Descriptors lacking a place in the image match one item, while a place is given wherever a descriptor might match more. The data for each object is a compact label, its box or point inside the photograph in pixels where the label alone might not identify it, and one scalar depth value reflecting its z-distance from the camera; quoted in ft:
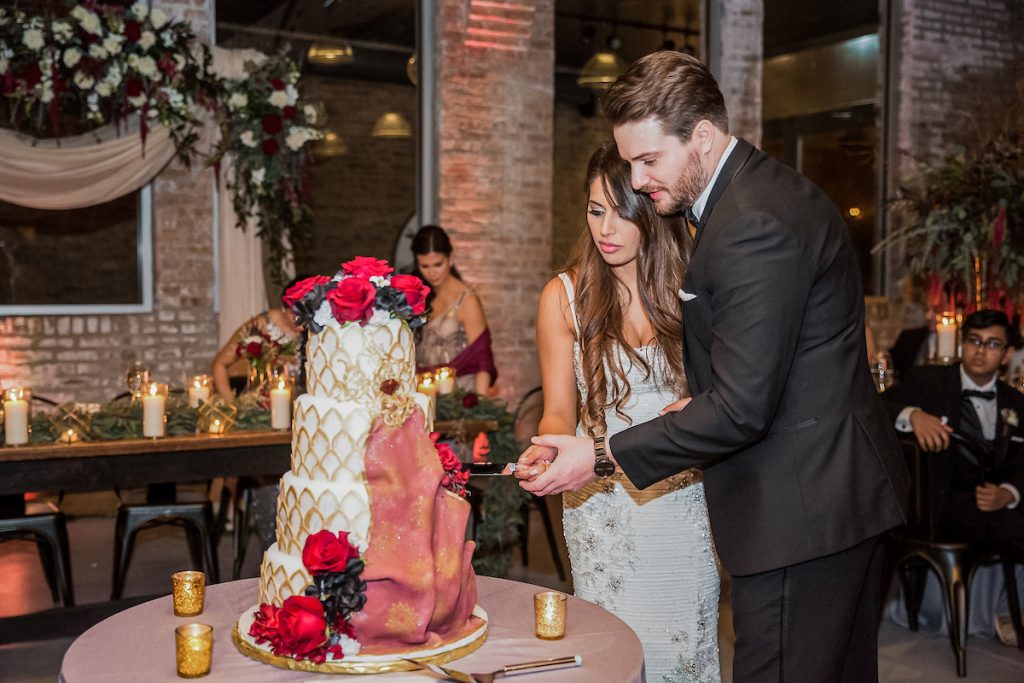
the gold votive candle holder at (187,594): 7.19
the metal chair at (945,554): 15.05
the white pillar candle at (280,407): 15.14
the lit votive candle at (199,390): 15.76
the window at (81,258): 22.88
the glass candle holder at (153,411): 14.15
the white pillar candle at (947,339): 19.15
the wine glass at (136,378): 15.71
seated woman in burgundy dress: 19.36
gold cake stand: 6.07
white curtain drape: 21.44
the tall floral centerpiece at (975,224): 20.34
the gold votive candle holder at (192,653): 6.02
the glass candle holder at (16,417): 13.19
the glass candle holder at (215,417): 14.93
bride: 9.57
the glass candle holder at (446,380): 17.26
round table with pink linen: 6.13
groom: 6.85
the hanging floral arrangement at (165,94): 20.22
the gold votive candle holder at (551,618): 6.80
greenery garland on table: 16.12
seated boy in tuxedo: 15.20
